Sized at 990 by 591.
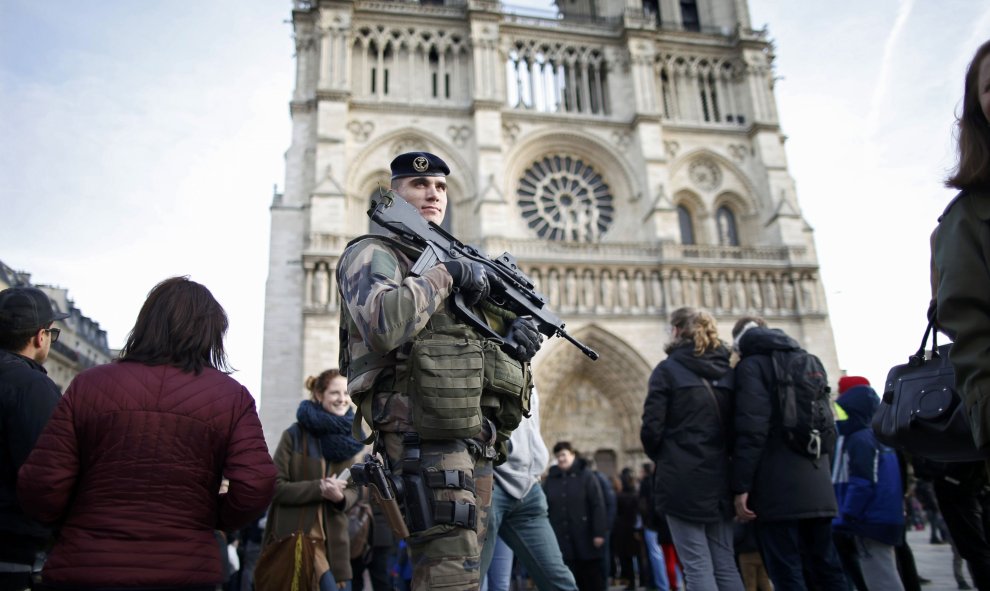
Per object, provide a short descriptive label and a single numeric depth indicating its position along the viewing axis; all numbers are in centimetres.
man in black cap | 266
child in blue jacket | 406
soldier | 228
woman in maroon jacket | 204
